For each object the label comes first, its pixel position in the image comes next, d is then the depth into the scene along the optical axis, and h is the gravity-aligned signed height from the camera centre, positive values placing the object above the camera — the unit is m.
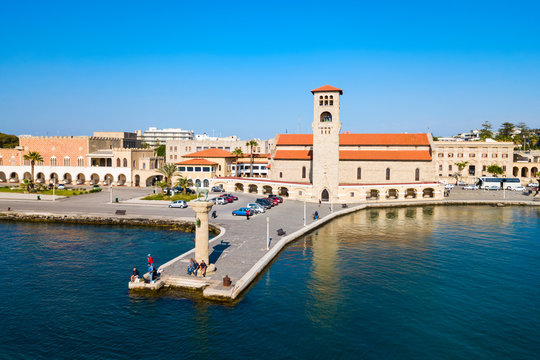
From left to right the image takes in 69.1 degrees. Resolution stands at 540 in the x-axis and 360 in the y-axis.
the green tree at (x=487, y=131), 169.68 +21.47
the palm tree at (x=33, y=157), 83.38 +5.00
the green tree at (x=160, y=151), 153.14 +11.44
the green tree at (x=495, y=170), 107.19 +2.78
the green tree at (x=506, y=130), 168.38 +22.03
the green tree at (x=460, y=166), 111.40 +4.00
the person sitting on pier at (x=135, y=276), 30.00 -7.37
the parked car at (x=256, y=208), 59.96 -4.31
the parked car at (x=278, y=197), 71.62 -3.27
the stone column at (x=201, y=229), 31.17 -3.98
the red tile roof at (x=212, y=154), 94.96 +6.54
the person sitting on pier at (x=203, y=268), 30.81 -6.93
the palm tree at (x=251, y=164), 96.66 +3.82
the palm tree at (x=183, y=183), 75.75 -0.64
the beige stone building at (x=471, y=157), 110.31 +6.49
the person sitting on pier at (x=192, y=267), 30.92 -6.89
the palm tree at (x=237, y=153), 101.97 +7.06
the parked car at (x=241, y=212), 57.19 -4.69
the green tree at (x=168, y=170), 78.19 +1.99
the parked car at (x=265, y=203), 64.41 -3.84
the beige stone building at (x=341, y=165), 72.75 +3.16
